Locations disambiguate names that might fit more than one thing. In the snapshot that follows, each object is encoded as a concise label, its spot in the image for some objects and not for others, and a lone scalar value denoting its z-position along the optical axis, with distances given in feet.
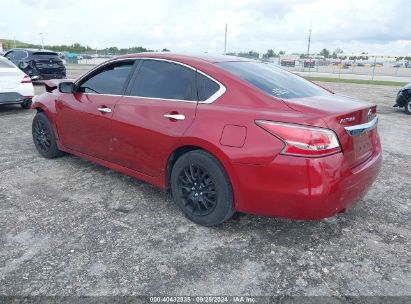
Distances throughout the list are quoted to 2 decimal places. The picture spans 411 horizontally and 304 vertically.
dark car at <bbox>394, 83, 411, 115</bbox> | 34.04
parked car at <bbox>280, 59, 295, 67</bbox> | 136.20
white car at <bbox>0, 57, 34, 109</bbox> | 26.61
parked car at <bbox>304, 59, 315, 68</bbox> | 132.36
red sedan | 8.89
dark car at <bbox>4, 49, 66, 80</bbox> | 48.26
